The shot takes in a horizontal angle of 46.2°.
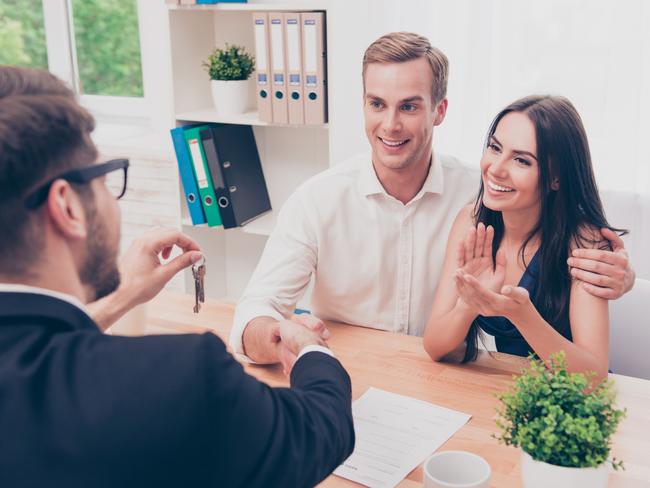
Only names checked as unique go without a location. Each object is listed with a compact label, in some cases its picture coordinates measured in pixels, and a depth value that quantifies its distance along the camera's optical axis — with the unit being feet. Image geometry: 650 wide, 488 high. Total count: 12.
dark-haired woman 5.62
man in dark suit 2.48
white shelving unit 8.85
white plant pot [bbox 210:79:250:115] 9.75
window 12.16
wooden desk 4.11
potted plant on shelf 9.76
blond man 6.61
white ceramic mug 3.64
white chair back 6.06
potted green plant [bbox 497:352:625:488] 3.37
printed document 4.06
